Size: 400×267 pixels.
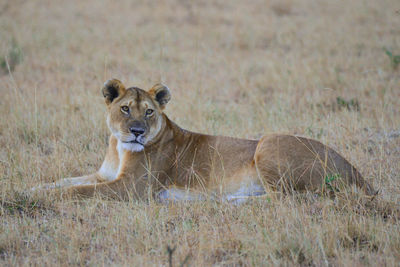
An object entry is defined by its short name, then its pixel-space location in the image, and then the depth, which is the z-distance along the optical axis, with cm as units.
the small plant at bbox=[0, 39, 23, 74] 1972
